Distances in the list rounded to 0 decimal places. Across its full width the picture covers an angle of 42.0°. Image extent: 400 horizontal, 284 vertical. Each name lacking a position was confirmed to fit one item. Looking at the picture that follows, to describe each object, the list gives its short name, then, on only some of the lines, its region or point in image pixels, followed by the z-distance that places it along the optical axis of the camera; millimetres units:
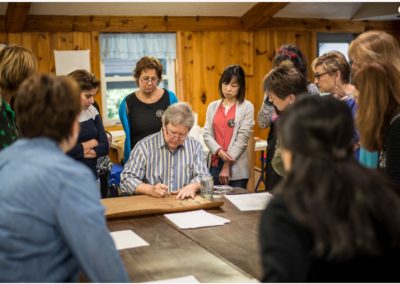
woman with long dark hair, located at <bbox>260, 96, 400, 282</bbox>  1021
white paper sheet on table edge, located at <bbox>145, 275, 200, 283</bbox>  1614
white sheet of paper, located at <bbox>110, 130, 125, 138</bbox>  5500
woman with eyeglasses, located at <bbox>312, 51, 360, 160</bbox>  2740
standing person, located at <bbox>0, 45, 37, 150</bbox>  2258
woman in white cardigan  3645
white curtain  5576
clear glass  2600
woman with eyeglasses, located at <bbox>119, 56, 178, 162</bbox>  3496
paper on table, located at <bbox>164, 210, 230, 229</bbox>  2243
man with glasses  2752
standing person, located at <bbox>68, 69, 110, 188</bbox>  2971
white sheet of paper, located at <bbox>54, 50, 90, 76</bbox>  5340
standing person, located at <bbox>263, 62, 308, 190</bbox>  2465
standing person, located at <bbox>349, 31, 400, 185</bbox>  1828
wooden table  1693
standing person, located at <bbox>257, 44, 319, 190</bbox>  2941
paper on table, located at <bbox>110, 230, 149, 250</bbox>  1988
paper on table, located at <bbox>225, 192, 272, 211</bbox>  2516
